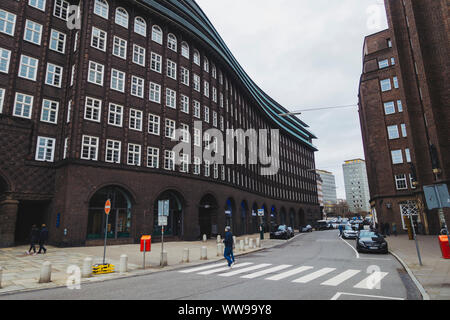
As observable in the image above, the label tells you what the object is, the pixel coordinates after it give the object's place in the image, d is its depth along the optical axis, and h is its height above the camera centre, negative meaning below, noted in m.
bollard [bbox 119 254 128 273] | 11.86 -1.95
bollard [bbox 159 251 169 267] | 13.54 -2.05
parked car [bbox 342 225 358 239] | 31.33 -2.29
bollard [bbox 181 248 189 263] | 14.93 -2.07
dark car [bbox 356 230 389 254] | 17.44 -1.95
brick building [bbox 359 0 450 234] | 26.27 +12.23
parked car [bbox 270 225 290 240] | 32.88 -2.21
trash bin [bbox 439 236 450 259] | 13.20 -1.70
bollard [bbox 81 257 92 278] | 10.93 -1.93
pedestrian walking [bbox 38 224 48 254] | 17.28 -0.95
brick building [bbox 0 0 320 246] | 21.48 +8.79
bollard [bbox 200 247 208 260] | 16.06 -2.07
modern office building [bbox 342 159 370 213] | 175.88 +18.47
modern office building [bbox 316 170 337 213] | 178.59 +16.68
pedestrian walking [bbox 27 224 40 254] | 16.89 -0.96
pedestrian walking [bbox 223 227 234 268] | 12.92 -1.32
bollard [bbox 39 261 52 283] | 9.77 -1.87
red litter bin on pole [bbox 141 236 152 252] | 12.77 -1.09
